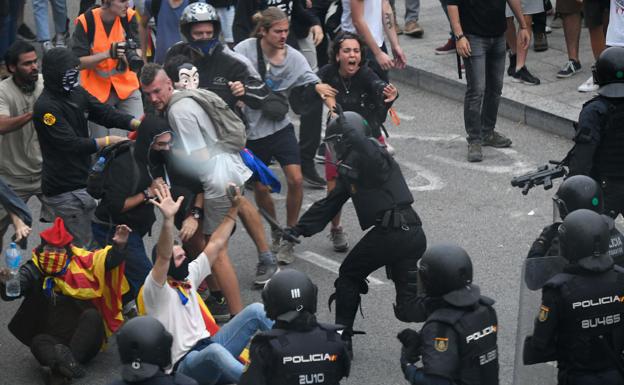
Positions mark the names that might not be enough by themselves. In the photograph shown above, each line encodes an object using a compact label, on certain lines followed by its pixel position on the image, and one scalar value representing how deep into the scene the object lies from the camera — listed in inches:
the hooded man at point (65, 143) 625.0
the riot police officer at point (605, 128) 575.5
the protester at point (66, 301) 579.5
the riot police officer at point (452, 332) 423.8
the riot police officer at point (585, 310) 443.8
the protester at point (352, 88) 709.9
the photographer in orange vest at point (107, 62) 789.9
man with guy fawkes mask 693.3
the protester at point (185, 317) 511.8
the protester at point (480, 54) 828.0
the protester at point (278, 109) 705.6
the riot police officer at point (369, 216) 556.7
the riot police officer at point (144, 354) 406.9
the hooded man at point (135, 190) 604.7
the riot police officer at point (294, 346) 424.8
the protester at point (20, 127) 650.7
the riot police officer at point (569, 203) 510.6
